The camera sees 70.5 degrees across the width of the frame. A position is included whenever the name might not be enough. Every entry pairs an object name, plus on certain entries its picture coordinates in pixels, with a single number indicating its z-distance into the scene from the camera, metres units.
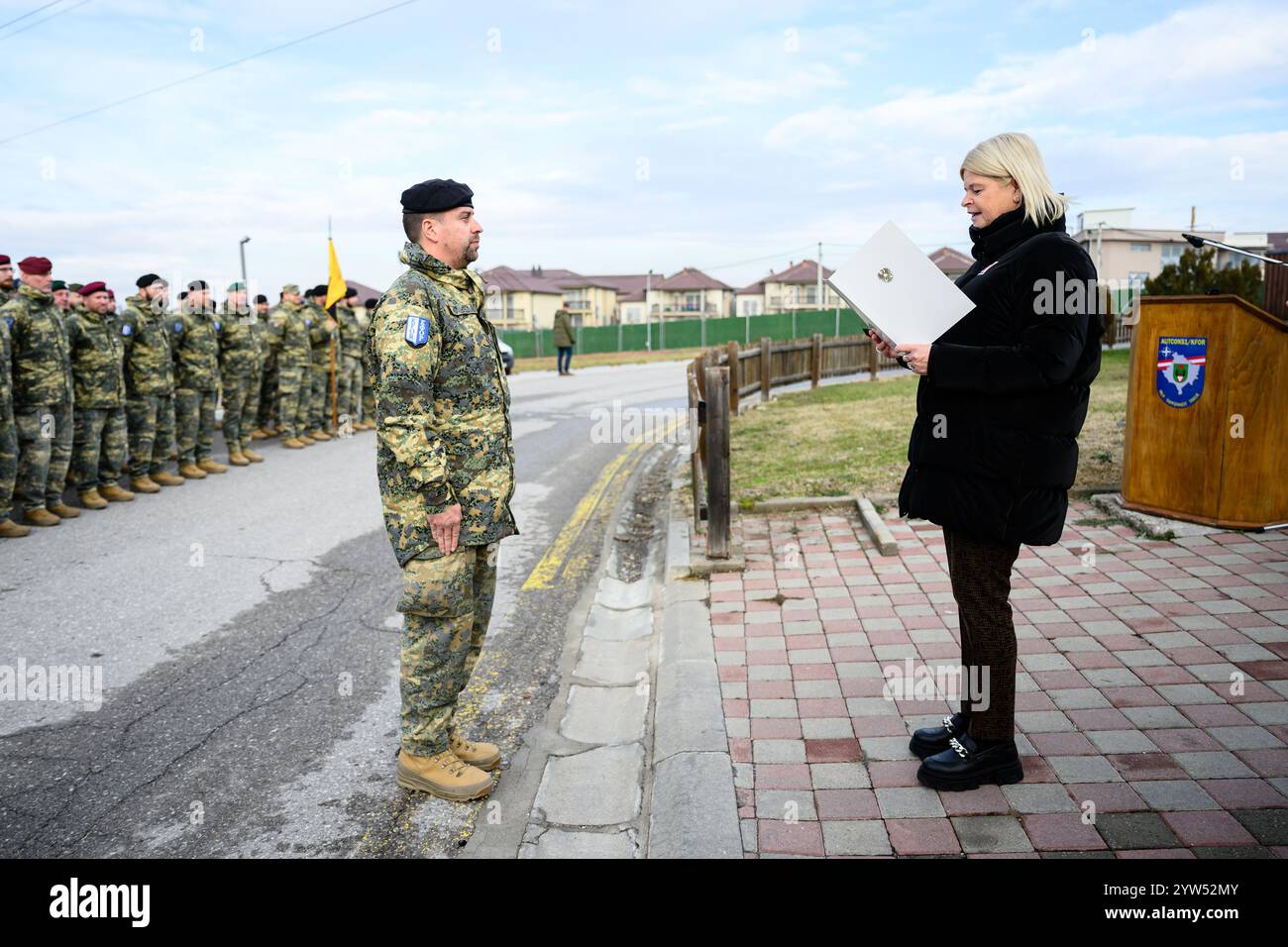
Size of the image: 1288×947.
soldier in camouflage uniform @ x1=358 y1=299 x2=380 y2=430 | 15.08
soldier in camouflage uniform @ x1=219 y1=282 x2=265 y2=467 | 10.95
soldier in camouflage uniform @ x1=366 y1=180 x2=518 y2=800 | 3.18
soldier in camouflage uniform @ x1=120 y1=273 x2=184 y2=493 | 9.34
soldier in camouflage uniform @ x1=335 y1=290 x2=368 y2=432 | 13.70
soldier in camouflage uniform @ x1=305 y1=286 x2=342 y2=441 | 12.99
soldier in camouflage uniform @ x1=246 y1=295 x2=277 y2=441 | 11.60
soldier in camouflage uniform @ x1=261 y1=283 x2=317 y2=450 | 12.19
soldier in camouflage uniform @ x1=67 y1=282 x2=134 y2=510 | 8.54
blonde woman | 2.85
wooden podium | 4.96
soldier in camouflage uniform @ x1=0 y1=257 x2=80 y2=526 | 7.84
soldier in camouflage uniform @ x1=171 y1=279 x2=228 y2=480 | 10.11
